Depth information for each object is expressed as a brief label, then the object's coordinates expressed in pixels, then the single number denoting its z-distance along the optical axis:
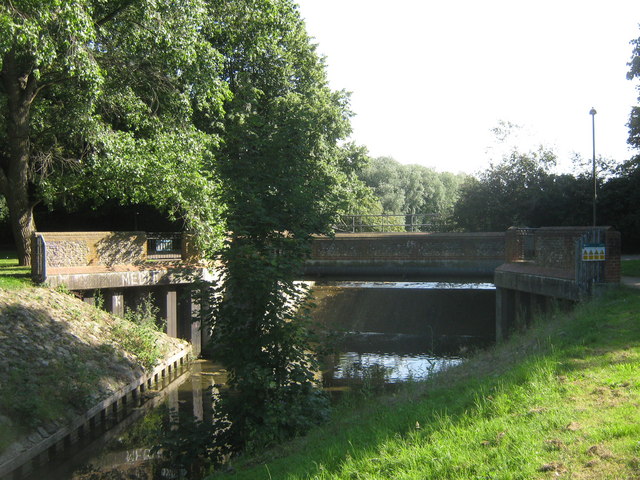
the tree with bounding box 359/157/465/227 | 66.69
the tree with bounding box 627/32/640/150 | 22.12
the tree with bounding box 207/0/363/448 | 8.28
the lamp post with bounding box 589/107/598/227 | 22.44
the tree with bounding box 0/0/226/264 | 16.48
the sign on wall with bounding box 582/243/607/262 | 12.91
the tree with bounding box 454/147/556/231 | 29.64
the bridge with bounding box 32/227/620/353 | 13.65
